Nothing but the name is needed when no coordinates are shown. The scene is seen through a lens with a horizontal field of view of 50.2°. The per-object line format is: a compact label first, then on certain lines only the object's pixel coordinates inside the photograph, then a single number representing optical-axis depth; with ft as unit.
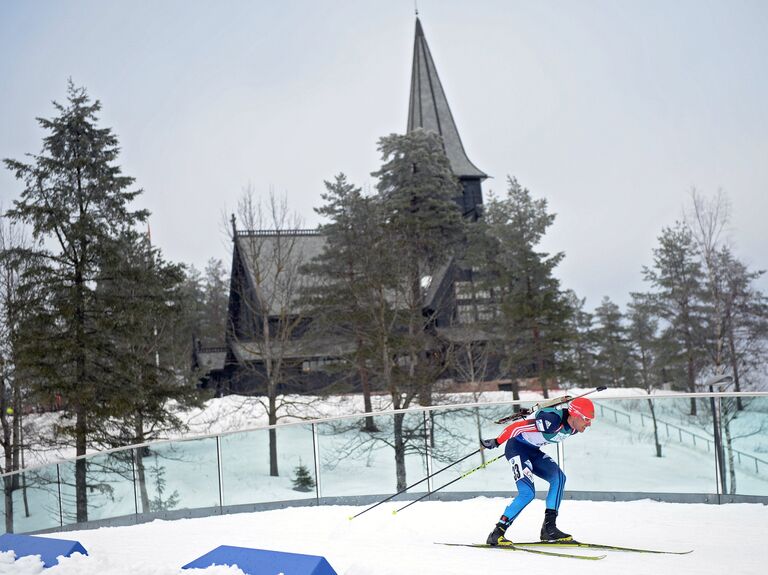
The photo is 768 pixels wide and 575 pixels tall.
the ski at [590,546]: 26.73
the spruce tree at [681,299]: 136.77
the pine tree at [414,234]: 98.17
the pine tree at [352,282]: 103.14
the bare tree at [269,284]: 97.50
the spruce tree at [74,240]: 79.00
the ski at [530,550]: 26.09
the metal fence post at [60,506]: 46.19
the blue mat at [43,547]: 26.50
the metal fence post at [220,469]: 43.32
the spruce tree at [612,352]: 182.24
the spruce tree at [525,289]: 127.34
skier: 28.22
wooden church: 105.09
